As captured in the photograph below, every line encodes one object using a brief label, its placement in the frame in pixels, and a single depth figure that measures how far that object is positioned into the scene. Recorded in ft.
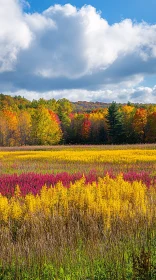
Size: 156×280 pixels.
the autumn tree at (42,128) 225.35
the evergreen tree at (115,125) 229.25
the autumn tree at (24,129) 255.39
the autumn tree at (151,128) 225.52
